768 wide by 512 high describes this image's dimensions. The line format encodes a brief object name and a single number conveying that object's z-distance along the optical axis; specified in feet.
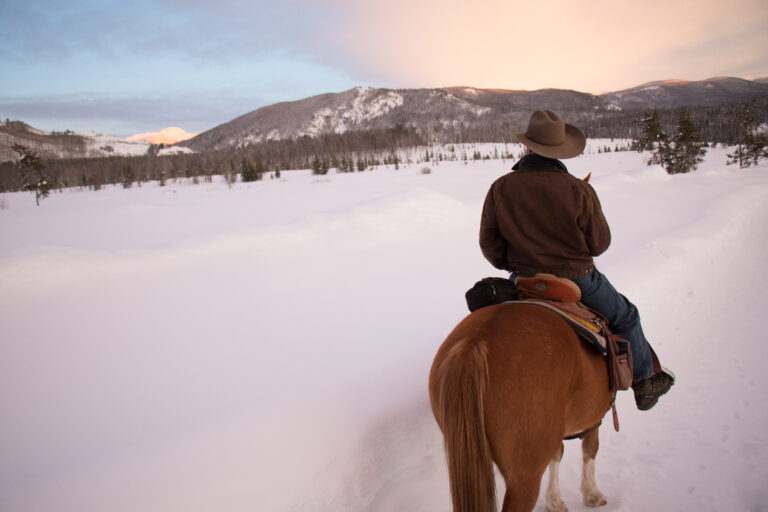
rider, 7.59
